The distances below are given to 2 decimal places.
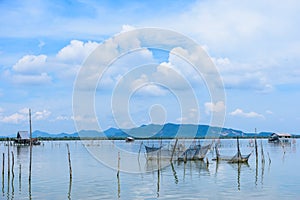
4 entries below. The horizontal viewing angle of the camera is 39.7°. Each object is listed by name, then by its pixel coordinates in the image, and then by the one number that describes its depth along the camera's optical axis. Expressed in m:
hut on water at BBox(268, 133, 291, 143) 85.94
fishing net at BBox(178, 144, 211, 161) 35.56
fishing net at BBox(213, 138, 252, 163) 33.47
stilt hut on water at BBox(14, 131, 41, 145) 67.30
